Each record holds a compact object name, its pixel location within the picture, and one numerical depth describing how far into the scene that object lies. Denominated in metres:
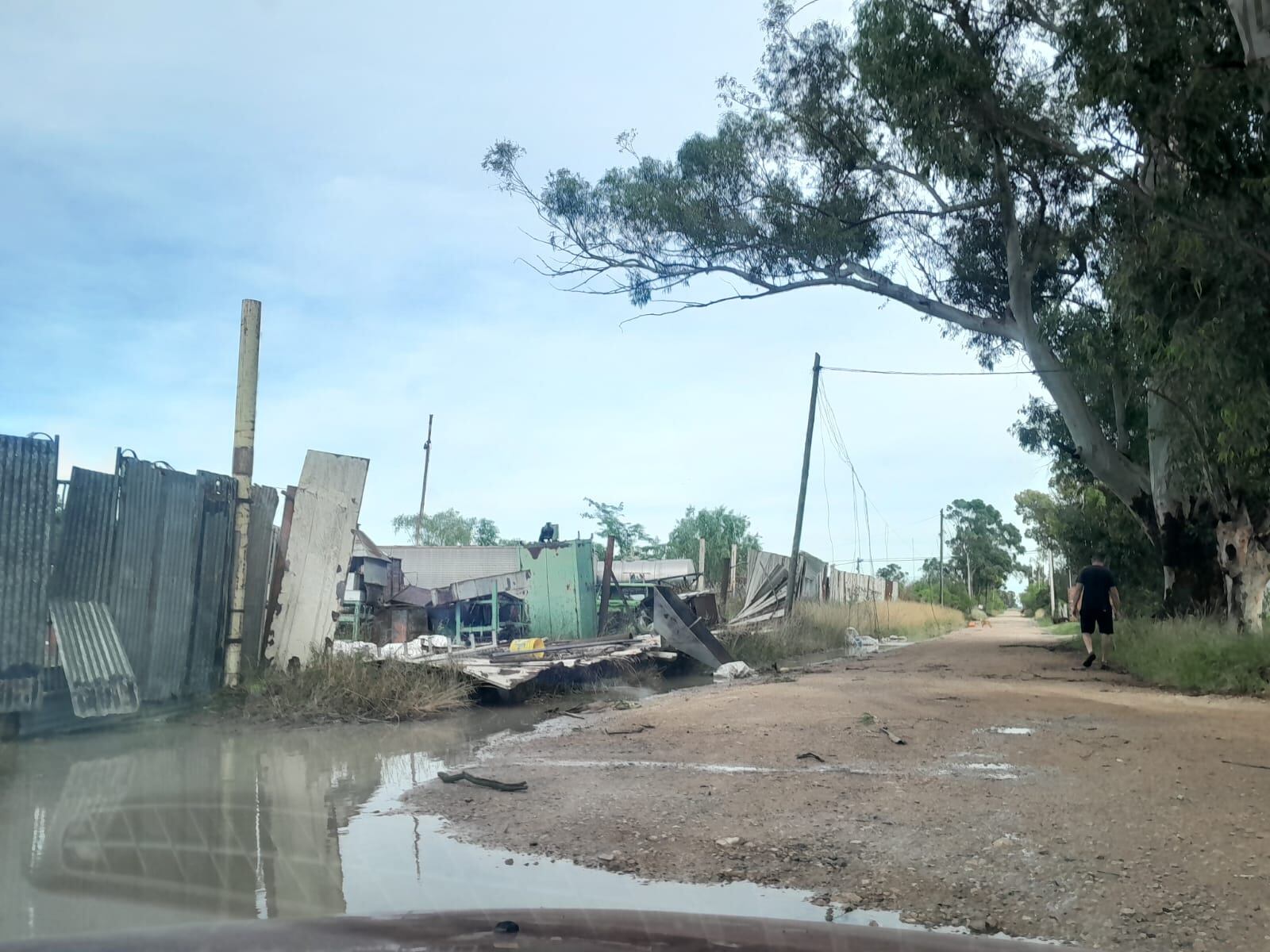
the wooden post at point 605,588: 17.12
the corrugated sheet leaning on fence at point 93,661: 7.88
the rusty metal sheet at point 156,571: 8.70
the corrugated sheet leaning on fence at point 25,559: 7.56
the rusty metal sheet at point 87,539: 8.12
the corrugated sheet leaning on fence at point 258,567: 10.12
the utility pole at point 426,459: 45.88
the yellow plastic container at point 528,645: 14.29
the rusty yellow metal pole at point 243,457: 9.67
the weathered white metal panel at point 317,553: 10.30
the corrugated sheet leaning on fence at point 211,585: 9.53
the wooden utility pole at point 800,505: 22.58
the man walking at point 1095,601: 14.80
